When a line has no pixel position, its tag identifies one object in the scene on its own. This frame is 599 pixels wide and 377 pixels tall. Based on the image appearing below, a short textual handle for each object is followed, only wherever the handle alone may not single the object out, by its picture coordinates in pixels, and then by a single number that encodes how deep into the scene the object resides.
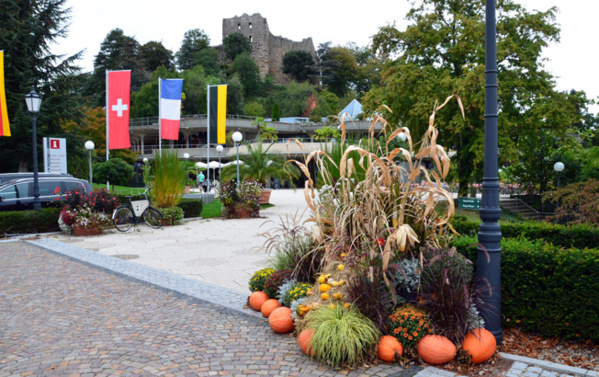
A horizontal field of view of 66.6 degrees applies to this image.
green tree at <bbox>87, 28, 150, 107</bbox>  54.41
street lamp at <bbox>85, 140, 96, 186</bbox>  19.60
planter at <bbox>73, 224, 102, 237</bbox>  10.80
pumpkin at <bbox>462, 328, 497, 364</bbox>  3.41
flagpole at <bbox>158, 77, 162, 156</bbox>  17.81
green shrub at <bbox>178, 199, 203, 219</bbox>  13.91
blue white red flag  17.70
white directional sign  15.18
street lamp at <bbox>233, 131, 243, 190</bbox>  15.79
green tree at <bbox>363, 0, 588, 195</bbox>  15.05
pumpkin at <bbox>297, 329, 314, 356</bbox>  3.49
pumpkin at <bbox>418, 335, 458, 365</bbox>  3.36
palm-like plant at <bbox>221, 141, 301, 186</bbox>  17.27
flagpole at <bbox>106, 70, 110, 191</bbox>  16.78
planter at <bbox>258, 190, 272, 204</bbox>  18.23
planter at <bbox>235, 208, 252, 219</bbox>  14.53
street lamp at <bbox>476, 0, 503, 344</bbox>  3.78
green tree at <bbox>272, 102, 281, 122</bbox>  55.75
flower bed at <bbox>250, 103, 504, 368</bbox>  3.43
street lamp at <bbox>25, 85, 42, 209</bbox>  11.35
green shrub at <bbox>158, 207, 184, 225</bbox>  12.55
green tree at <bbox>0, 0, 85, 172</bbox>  23.20
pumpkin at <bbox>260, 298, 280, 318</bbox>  4.43
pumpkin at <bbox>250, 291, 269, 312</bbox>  4.70
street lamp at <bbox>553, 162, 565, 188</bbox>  18.22
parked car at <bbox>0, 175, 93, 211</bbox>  11.41
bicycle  11.60
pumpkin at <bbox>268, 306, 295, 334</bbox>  4.04
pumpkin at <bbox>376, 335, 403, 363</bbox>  3.42
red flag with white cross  16.59
